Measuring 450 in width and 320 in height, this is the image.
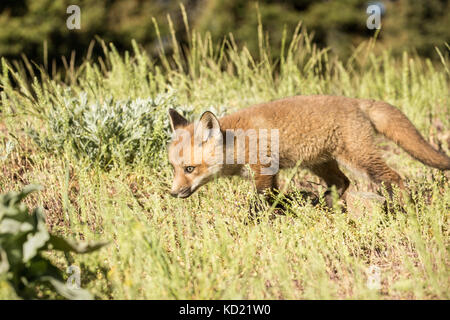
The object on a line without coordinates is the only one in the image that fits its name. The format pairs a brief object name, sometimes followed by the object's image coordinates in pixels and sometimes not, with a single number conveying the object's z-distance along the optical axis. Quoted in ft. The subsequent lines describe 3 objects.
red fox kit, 14.94
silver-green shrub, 16.25
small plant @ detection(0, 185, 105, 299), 8.22
